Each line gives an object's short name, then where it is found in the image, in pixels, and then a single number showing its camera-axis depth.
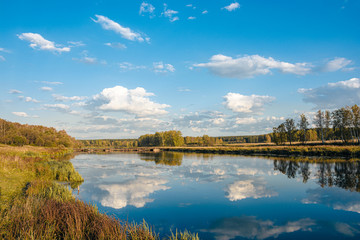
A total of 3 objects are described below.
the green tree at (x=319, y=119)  75.94
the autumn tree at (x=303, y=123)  80.46
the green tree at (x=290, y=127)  80.81
